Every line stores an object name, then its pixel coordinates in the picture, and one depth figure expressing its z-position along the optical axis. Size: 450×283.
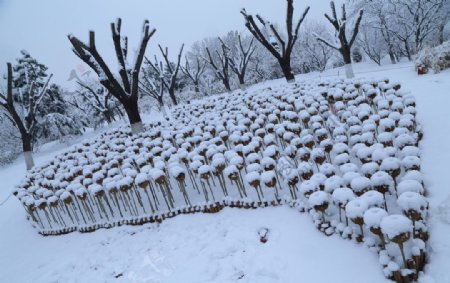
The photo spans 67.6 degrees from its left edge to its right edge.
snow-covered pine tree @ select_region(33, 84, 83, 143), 29.66
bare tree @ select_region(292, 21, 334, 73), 46.94
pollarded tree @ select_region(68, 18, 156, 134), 15.02
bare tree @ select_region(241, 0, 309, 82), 18.39
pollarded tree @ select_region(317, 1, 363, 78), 18.02
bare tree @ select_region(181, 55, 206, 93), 32.06
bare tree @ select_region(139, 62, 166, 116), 25.81
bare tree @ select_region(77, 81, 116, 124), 25.53
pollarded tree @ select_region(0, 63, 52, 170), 17.69
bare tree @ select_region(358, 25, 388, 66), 38.81
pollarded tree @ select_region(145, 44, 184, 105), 26.77
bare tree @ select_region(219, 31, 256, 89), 27.14
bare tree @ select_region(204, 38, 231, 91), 27.41
